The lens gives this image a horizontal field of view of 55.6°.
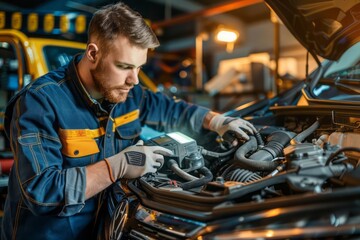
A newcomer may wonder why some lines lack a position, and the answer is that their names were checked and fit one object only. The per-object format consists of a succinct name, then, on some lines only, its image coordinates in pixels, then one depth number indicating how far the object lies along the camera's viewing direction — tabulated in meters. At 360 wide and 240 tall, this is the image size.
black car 0.85
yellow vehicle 2.60
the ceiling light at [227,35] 5.37
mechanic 1.23
